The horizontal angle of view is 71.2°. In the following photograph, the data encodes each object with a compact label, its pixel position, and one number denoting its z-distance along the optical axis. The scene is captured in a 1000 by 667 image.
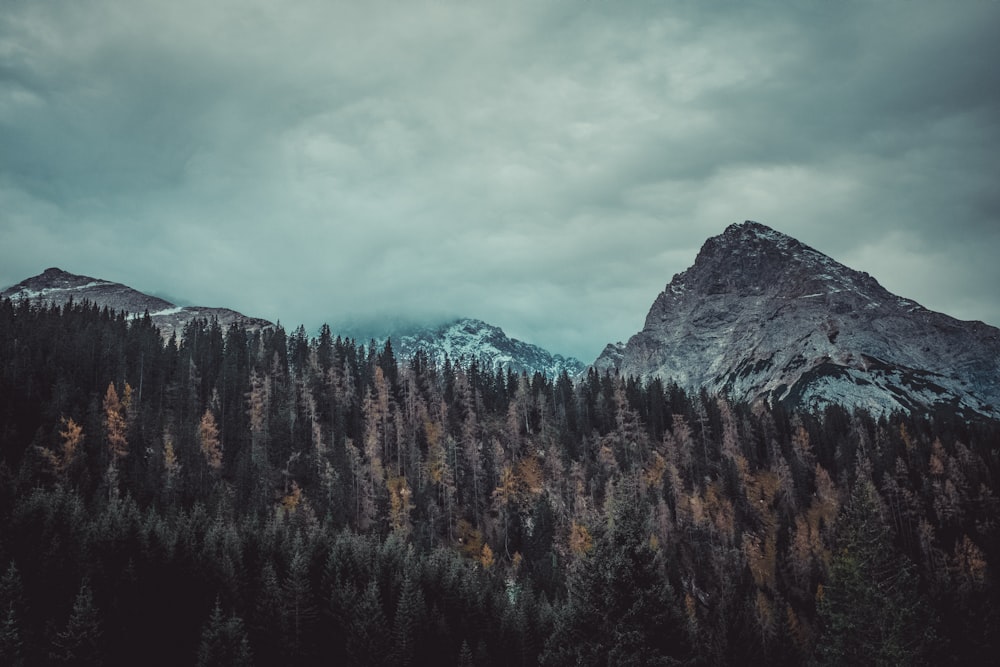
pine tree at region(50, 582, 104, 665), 53.72
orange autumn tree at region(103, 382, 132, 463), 120.00
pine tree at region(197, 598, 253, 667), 55.75
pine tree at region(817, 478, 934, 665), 68.62
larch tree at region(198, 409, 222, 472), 127.12
